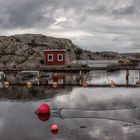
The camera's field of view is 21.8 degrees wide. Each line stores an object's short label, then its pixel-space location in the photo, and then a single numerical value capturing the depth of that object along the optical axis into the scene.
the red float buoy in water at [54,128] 25.63
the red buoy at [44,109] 32.19
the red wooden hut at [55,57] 86.50
